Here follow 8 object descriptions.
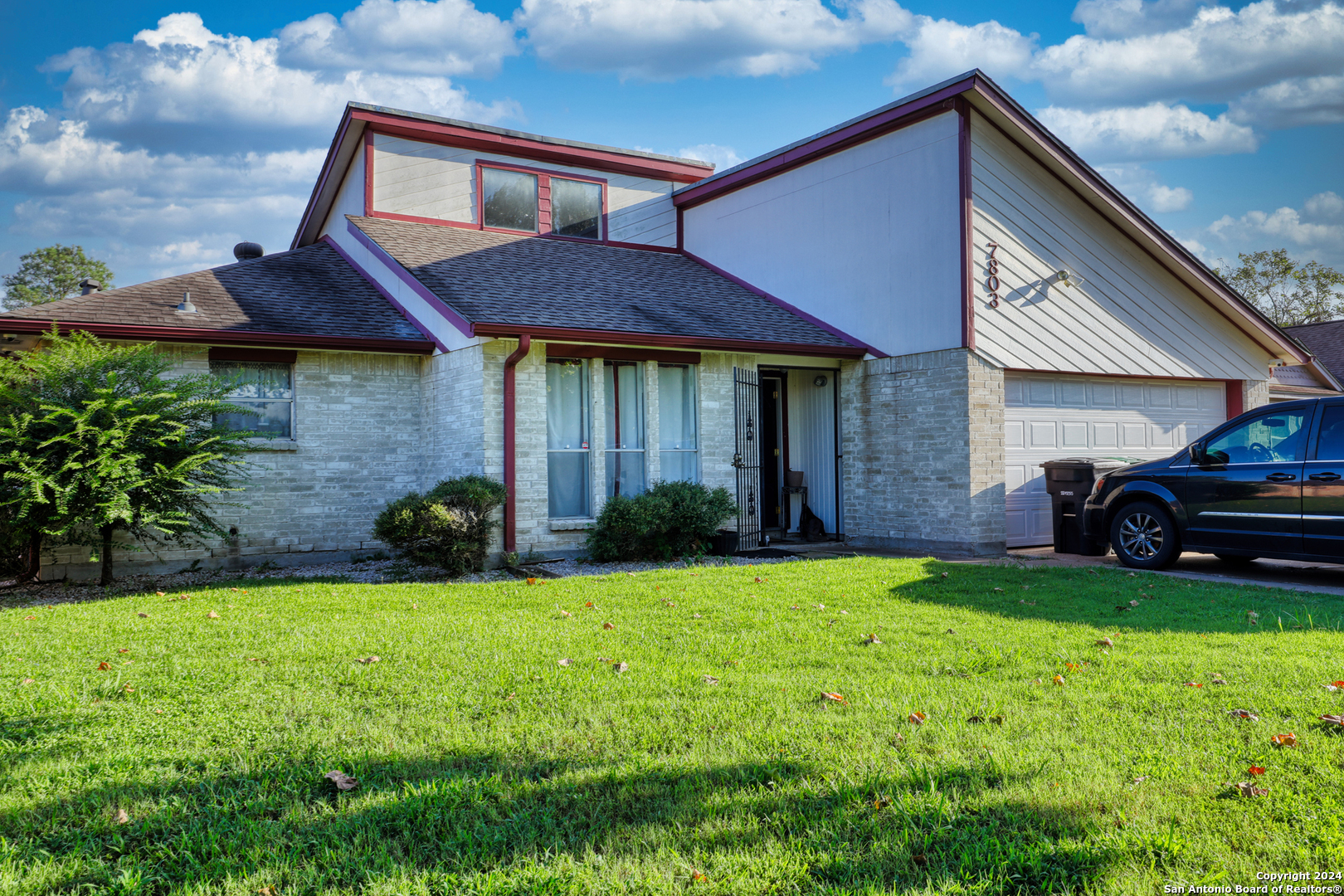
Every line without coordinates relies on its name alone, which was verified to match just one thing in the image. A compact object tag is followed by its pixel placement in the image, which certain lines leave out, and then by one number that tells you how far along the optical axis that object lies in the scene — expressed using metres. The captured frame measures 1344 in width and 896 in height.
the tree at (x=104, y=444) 8.03
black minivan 8.11
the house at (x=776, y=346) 10.98
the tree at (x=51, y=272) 39.66
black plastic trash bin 10.93
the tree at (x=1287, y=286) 36.75
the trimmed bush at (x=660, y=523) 10.43
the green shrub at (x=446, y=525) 9.30
